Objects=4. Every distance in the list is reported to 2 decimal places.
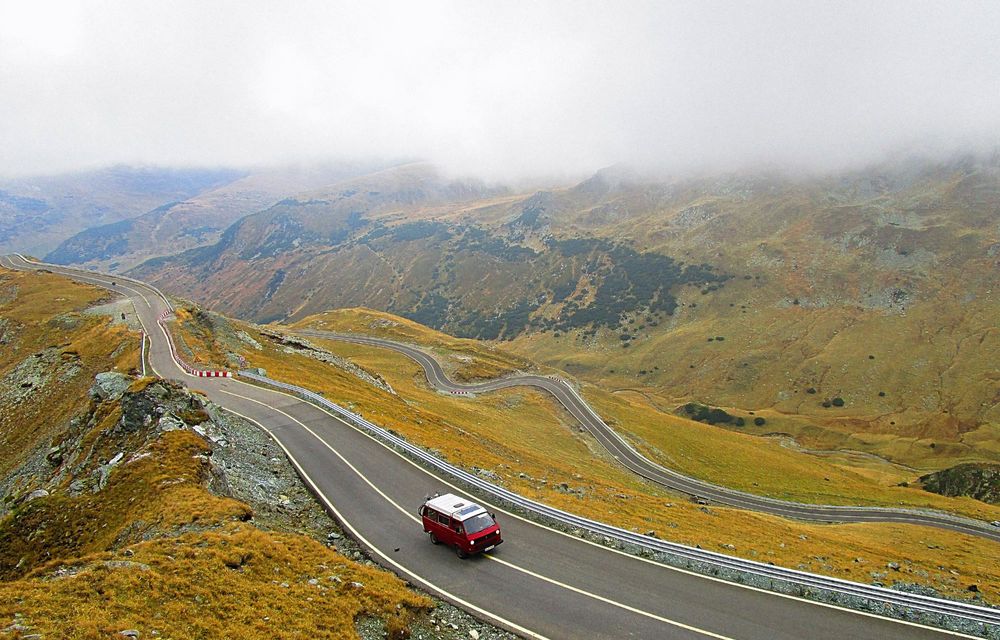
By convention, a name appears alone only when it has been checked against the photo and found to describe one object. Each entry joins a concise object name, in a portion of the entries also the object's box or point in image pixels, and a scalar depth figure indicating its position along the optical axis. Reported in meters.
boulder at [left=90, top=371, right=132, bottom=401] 34.25
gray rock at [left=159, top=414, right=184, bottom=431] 27.80
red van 21.86
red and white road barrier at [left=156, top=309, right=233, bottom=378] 50.75
